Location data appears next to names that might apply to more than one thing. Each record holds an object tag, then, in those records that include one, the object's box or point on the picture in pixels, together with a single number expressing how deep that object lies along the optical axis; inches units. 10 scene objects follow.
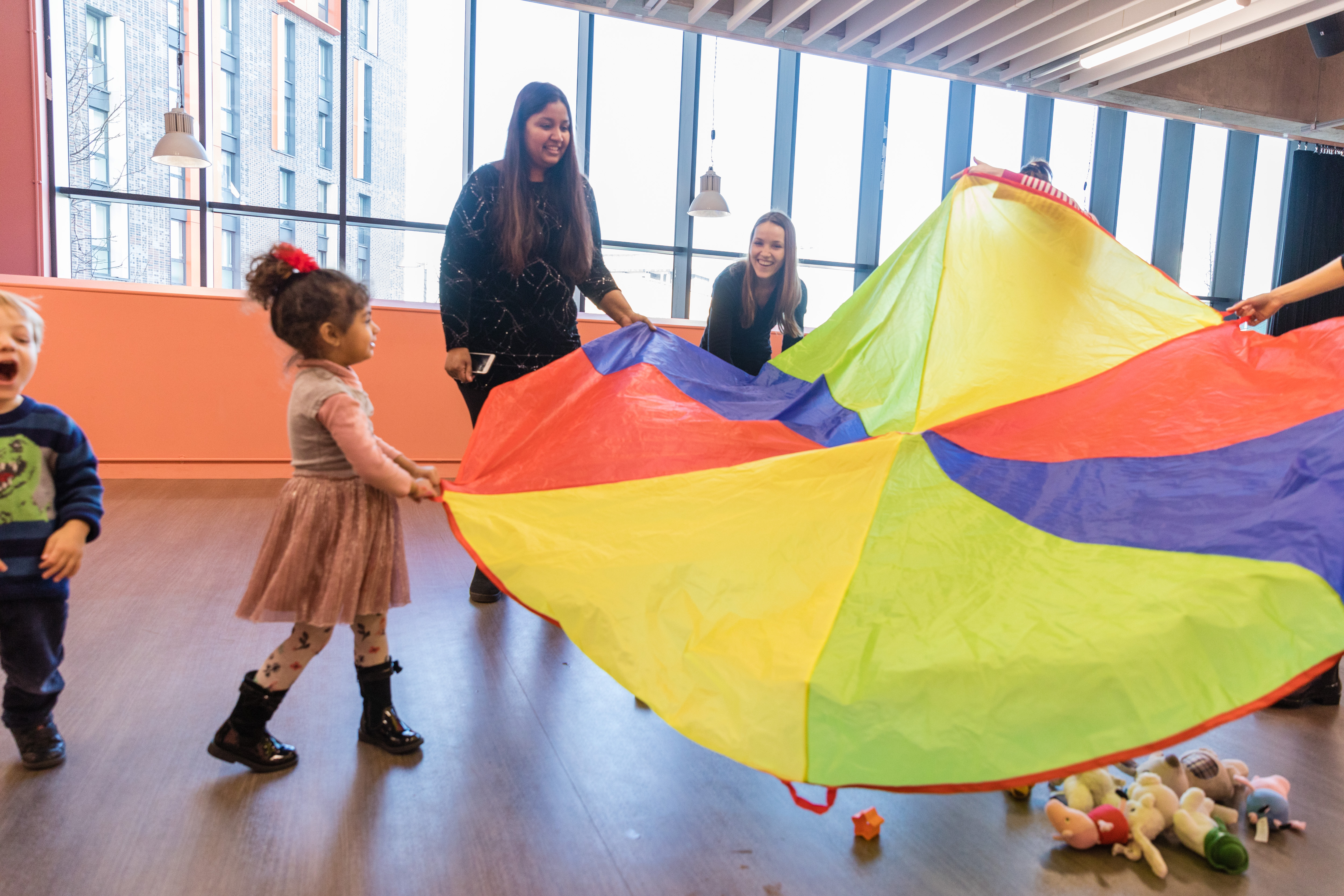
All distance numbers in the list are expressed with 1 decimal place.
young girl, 53.1
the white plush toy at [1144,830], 49.4
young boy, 51.1
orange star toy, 50.6
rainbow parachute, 38.7
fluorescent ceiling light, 167.3
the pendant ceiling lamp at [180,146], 176.4
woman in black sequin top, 81.4
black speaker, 197.5
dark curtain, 272.4
